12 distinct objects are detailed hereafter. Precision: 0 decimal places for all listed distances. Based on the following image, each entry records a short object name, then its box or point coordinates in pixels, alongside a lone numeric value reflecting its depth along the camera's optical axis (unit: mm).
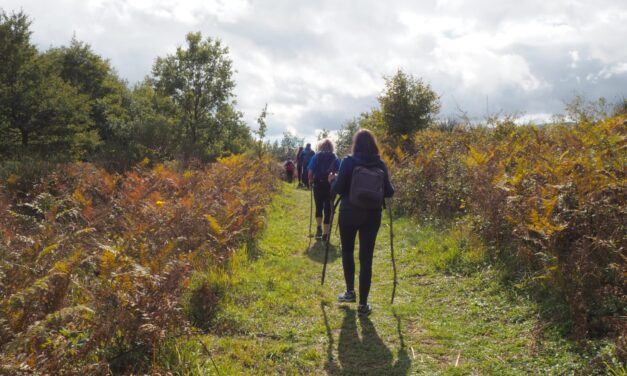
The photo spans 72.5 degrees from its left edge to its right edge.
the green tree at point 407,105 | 19656
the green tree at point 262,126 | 22562
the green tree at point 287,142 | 92125
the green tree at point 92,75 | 33469
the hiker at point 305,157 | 17953
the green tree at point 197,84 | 32531
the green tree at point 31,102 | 17922
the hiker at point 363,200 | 4980
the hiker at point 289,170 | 26180
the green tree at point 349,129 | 56462
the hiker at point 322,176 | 8702
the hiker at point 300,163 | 19531
